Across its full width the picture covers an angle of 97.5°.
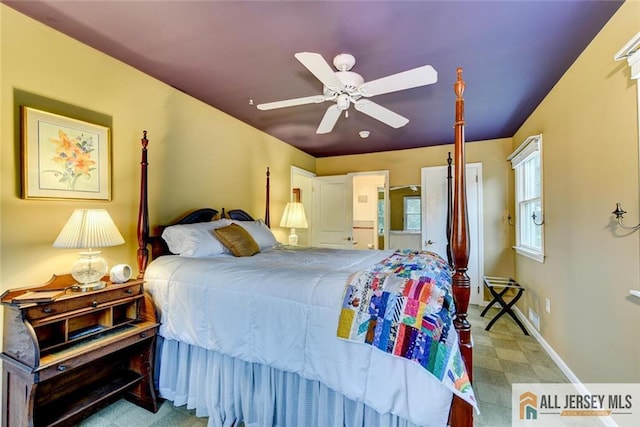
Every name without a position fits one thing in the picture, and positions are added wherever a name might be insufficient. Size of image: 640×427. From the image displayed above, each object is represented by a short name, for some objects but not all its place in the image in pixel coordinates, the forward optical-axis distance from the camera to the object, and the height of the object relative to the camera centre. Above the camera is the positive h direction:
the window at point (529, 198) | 2.97 +0.21
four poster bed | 1.24 -0.62
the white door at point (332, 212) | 5.04 +0.05
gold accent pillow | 2.45 -0.23
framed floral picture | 1.70 +0.38
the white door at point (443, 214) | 4.29 +0.01
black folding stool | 3.22 -0.92
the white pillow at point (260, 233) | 2.92 -0.20
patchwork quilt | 1.18 -0.49
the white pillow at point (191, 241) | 2.25 -0.22
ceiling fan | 1.67 +0.86
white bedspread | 1.25 -0.63
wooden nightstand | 1.38 -0.74
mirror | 4.71 -0.04
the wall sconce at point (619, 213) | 1.62 +0.01
